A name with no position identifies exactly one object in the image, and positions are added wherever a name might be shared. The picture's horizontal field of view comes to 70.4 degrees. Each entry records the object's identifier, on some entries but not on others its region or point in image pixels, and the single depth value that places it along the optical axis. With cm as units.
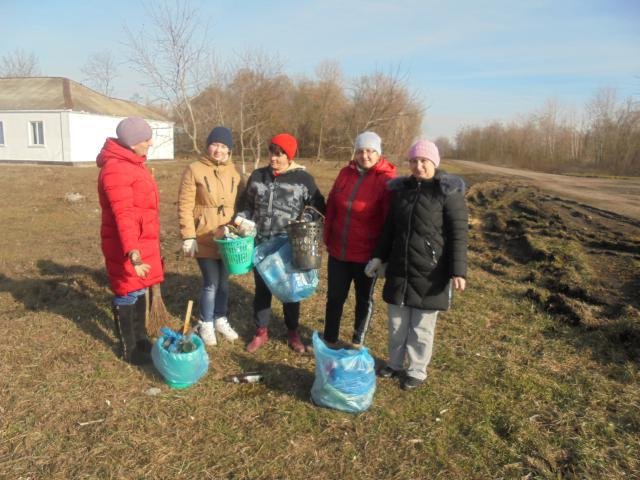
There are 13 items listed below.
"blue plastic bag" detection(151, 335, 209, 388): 322
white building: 2428
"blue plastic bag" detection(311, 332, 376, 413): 299
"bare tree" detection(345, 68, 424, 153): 2217
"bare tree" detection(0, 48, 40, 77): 4975
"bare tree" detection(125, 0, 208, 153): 1206
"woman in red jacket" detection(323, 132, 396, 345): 341
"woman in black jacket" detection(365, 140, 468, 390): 313
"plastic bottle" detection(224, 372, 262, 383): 348
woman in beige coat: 363
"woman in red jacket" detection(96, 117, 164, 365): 319
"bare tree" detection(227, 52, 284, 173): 1681
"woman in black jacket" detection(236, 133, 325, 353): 361
